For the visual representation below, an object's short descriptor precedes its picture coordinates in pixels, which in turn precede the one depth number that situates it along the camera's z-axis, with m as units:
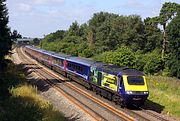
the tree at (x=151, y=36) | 88.75
